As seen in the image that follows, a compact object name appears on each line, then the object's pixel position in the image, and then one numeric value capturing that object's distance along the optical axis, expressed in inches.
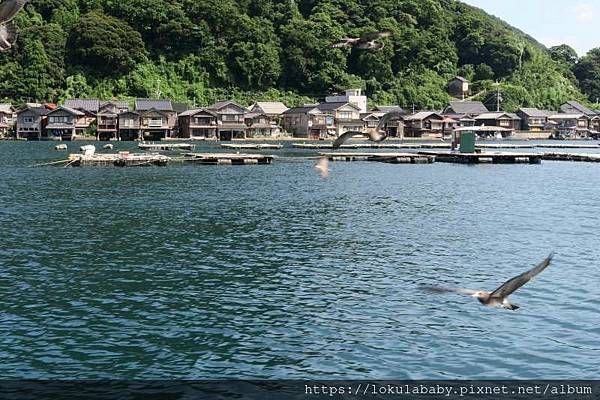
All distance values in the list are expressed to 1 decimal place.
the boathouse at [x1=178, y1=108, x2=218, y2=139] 4005.9
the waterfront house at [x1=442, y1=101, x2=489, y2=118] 4808.1
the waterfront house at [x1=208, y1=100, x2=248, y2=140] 4082.2
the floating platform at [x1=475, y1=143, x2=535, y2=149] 3358.8
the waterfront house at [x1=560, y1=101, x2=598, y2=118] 5349.4
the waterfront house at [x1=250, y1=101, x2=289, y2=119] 4401.3
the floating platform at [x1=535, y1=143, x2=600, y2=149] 3487.7
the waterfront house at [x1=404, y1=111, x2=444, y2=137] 4522.6
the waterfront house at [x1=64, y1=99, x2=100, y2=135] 3964.1
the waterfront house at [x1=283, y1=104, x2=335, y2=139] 4288.9
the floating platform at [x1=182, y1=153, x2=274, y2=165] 2281.0
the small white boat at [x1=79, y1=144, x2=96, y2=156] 2245.6
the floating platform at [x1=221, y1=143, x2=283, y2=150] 3284.9
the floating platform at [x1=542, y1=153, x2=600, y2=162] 2461.9
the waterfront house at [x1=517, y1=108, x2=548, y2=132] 5004.9
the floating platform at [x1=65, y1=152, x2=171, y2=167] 2118.6
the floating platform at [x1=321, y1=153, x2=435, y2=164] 2440.0
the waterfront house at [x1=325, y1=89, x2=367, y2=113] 4525.1
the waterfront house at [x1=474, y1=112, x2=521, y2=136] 4724.4
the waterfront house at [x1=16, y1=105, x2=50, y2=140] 3880.4
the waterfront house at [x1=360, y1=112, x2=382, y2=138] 4271.7
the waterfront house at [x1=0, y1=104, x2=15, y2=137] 4025.6
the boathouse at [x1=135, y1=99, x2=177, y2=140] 3944.4
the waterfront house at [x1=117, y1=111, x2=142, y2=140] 3909.9
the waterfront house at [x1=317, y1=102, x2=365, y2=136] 4288.9
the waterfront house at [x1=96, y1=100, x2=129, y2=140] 3924.7
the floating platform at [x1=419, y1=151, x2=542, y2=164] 2422.5
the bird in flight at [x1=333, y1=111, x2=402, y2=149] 477.2
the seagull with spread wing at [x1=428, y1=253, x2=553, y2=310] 243.2
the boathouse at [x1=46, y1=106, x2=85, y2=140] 3840.3
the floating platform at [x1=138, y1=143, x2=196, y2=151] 3068.4
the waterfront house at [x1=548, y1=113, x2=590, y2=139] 5088.6
